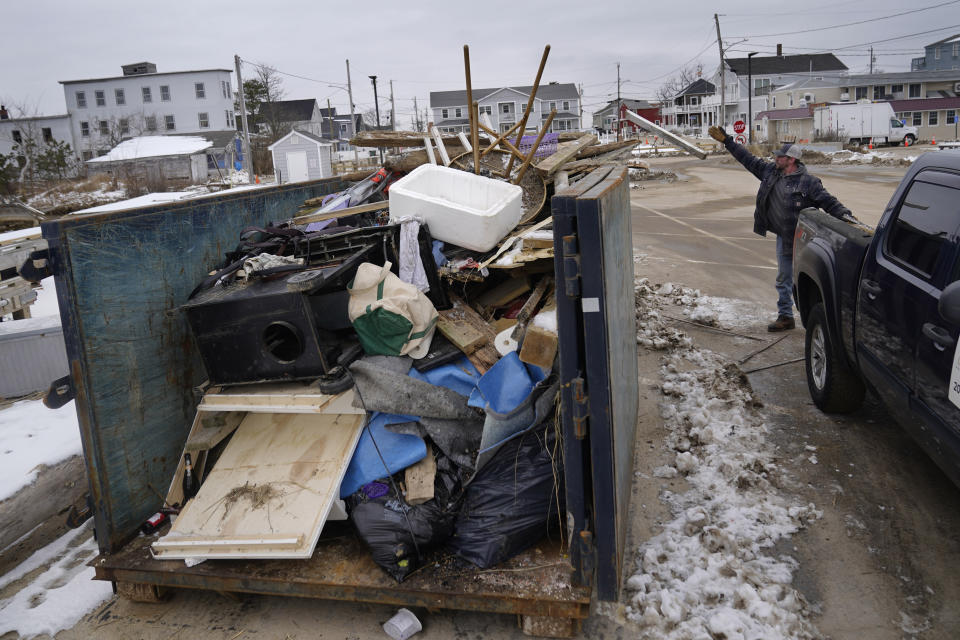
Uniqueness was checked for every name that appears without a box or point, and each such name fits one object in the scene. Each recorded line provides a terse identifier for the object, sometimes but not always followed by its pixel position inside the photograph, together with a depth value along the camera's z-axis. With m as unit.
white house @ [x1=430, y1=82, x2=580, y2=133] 71.25
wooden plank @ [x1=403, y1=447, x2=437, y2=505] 3.24
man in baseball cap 6.32
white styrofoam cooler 4.25
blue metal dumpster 2.60
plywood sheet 3.05
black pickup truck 2.98
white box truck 43.25
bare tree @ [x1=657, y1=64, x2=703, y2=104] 92.00
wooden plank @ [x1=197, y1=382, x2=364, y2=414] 3.32
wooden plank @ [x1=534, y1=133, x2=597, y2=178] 5.02
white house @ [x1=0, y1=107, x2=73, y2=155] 53.81
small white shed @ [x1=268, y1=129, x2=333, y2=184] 37.91
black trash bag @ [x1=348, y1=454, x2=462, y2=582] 2.99
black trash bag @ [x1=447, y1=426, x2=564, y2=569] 3.05
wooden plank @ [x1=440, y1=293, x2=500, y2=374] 3.73
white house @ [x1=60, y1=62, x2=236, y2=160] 60.03
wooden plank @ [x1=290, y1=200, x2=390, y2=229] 5.15
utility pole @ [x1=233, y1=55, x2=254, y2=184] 31.69
